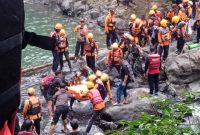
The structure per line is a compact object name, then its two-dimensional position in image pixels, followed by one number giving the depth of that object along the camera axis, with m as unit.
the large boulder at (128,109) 12.06
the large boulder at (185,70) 15.42
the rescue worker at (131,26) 17.67
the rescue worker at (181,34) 16.92
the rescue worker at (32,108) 10.59
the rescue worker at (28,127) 9.56
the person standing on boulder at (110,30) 18.64
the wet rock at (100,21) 25.86
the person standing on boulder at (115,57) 14.61
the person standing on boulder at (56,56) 15.41
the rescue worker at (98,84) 12.46
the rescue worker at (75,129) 9.12
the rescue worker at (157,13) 19.91
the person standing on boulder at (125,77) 12.98
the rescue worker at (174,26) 18.13
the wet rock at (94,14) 27.42
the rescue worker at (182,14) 19.30
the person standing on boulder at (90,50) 15.88
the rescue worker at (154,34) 17.15
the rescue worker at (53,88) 11.52
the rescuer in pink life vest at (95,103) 11.39
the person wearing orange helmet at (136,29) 17.39
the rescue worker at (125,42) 15.69
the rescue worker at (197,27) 18.76
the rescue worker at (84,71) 15.57
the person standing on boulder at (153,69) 13.27
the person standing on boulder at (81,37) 16.89
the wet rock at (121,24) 25.02
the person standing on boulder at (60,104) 10.92
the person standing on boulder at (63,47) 15.68
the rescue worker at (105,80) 12.95
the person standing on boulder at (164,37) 16.33
